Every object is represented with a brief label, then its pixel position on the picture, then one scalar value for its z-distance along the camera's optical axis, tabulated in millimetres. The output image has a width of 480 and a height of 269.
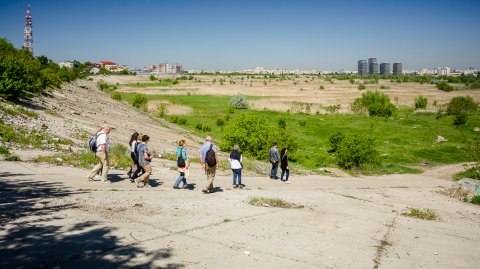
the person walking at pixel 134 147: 13375
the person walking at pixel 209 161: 12906
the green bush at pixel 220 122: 49656
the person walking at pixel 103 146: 12758
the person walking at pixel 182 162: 13070
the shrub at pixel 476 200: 19016
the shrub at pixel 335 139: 35388
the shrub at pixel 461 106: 57775
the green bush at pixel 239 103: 69375
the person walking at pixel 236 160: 14508
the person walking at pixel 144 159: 12711
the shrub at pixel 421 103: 69812
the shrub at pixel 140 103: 62688
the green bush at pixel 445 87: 113875
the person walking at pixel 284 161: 18469
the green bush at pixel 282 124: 48594
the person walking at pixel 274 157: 18703
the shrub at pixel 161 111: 55522
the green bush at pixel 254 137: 30078
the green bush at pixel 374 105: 61250
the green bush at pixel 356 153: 28828
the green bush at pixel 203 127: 46031
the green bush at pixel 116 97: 67312
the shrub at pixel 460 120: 51250
